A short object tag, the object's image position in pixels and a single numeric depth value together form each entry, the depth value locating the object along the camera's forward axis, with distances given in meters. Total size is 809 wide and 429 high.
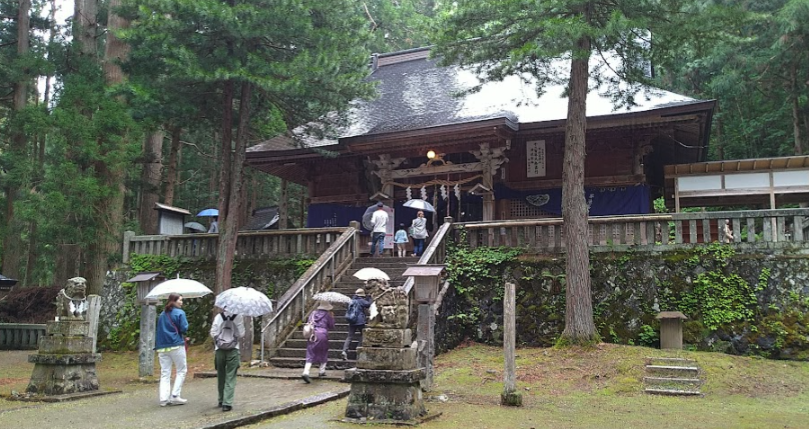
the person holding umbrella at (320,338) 10.84
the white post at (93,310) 11.09
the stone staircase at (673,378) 10.33
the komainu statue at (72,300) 10.28
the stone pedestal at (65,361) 9.89
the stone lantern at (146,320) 12.72
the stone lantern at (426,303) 9.93
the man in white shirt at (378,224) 17.22
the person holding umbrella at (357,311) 11.52
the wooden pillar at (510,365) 9.16
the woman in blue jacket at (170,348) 9.01
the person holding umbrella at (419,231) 16.62
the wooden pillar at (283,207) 22.11
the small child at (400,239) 17.33
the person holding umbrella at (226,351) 8.39
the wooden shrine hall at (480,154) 17.11
